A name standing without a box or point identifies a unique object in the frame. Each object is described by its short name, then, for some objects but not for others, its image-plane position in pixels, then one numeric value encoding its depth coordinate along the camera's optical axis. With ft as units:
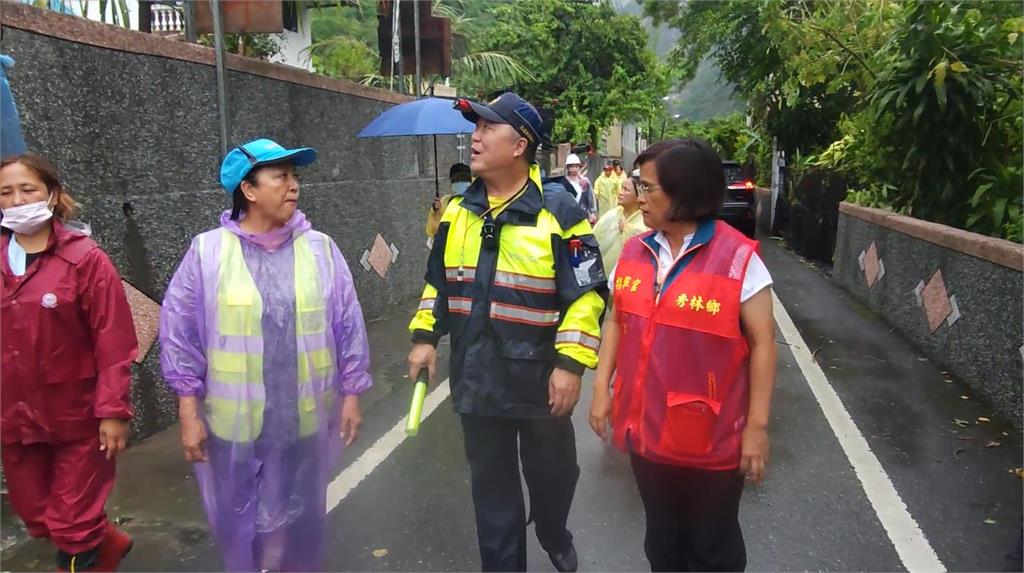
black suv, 51.14
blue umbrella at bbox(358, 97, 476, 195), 25.40
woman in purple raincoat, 8.90
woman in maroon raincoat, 9.20
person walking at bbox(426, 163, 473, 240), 24.75
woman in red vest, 7.87
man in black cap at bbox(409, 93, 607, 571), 9.11
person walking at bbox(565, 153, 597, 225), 41.42
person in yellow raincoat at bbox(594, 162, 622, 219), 49.55
